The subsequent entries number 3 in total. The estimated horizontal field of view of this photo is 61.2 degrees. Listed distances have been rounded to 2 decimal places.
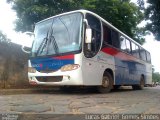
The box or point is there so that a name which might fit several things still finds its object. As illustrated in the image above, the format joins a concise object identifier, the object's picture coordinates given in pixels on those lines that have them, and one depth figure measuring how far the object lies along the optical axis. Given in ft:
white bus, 14.11
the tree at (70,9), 24.46
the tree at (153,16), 23.56
